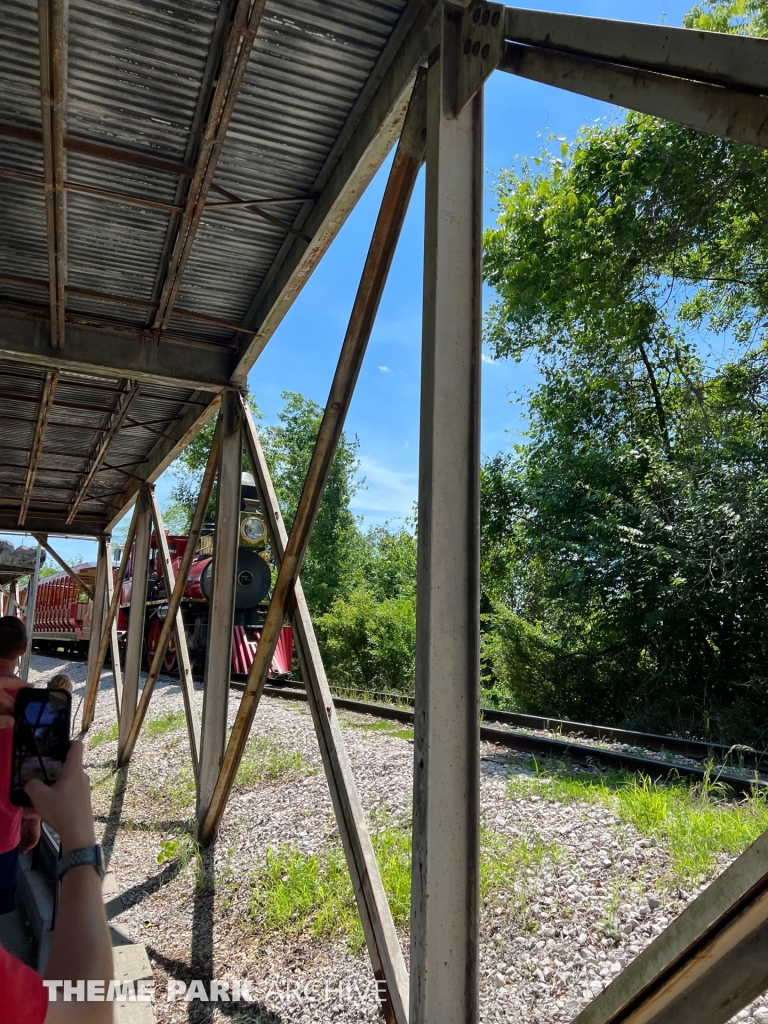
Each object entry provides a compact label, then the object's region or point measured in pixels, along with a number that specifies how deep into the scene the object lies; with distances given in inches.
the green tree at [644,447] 421.1
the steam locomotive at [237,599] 588.7
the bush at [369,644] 746.2
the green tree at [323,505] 1202.0
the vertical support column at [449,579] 88.1
